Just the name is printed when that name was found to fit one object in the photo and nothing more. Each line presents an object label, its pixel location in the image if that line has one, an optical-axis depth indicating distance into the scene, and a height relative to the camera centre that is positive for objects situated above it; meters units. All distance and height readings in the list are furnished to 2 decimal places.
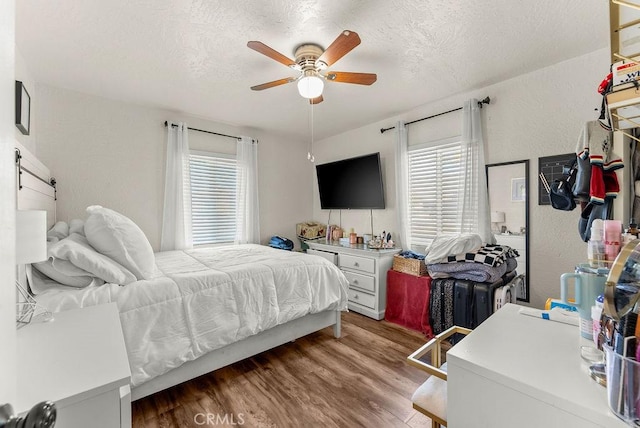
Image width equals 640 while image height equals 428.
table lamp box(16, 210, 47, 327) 1.01 -0.10
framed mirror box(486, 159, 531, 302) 2.49 +0.04
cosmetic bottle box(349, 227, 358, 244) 3.75 -0.34
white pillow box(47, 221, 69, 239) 2.11 -0.13
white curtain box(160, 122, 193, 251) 3.30 +0.26
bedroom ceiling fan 1.82 +1.07
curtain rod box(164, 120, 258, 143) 3.33 +1.10
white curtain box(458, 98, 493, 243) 2.69 +0.34
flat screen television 3.60 +0.43
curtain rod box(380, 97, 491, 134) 2.68 +1.10
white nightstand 0.68 -0.44
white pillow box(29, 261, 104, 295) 1.60 -0.39
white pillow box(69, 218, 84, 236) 2.09 -0.09
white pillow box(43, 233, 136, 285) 1.61 -0.28
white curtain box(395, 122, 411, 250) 3.36 +0.38
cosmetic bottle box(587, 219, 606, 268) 1.09 -0.14
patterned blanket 2.36 -0.38
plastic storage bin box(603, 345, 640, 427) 0.55 -0.37
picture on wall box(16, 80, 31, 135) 1.76 +0.72
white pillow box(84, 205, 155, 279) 1.81 -0.18
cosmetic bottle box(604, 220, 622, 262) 1.08 -0.11
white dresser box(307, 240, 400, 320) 3.11 -0.73
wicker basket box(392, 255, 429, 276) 2.86 -0.58
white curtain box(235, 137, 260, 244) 3.90 +0.30
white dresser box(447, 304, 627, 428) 0.65 -0.44
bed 1.61 -0.65
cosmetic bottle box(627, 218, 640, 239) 1.11 -0.08
